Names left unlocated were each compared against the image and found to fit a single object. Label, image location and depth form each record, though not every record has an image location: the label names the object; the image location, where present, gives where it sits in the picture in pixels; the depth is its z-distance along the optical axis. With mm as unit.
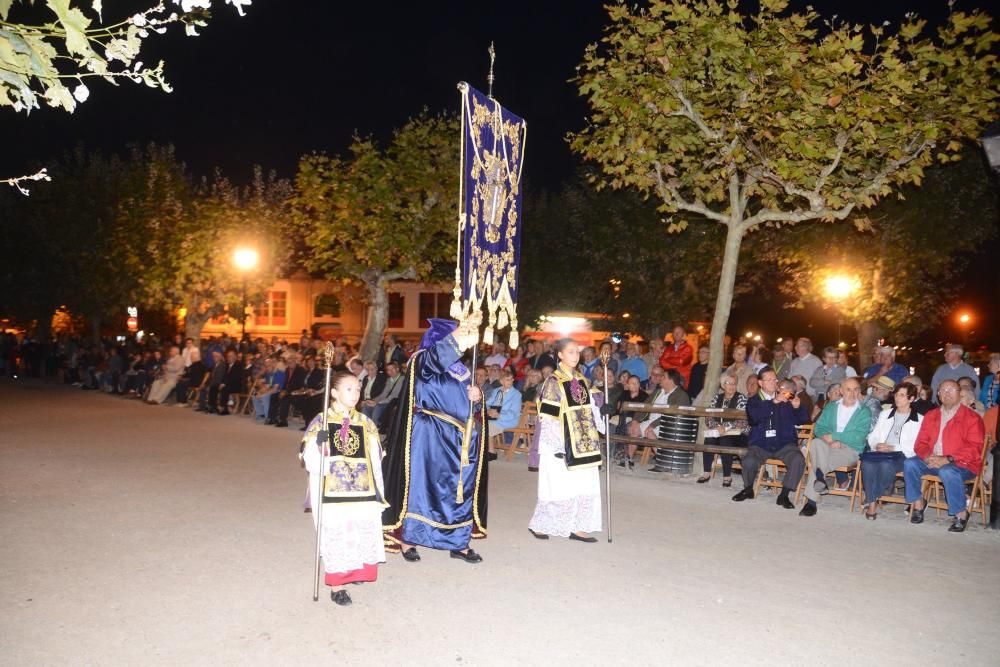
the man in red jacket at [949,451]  9125
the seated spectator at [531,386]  15045
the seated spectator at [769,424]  10375
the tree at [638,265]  27359
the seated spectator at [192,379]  21906
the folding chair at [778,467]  10227
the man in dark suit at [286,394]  17828
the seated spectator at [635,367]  15504
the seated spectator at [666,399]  12930
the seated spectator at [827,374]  13062
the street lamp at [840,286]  19812
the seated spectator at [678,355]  15992
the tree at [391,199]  20266
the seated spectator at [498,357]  17016
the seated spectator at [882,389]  11539
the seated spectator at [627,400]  13641
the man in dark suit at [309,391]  17177
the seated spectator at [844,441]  9977
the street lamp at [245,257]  22406
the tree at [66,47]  3629
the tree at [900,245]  19266
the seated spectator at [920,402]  10630
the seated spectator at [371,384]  15875
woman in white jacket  9625
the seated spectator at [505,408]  13703
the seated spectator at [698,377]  14883
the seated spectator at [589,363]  14957
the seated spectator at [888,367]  12789
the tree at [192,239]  27344
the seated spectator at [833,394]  10602
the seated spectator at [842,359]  13312
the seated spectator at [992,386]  11205
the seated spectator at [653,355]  16906
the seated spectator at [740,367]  13573
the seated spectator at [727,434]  11695
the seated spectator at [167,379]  22422
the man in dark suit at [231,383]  20328
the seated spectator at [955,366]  12227
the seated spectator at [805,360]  13609
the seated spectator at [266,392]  19016
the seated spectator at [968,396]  10039
